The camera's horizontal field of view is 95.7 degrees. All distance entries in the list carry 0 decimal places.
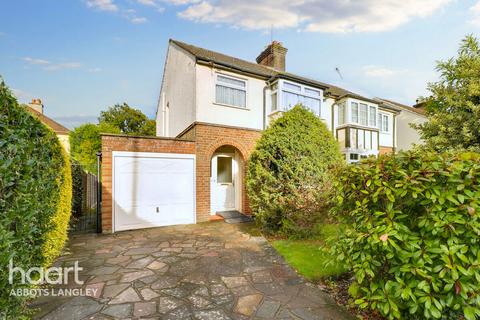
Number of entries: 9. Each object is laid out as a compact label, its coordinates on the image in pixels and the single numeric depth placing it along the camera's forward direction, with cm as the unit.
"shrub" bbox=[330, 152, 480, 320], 202
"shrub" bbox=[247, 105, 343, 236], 598
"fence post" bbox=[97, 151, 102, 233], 705
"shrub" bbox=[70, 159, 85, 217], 868
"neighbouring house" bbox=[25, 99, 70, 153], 2295
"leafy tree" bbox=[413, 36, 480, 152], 516
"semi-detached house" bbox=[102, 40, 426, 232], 739
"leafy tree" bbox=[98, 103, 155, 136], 3158
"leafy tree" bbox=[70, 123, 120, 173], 1936
